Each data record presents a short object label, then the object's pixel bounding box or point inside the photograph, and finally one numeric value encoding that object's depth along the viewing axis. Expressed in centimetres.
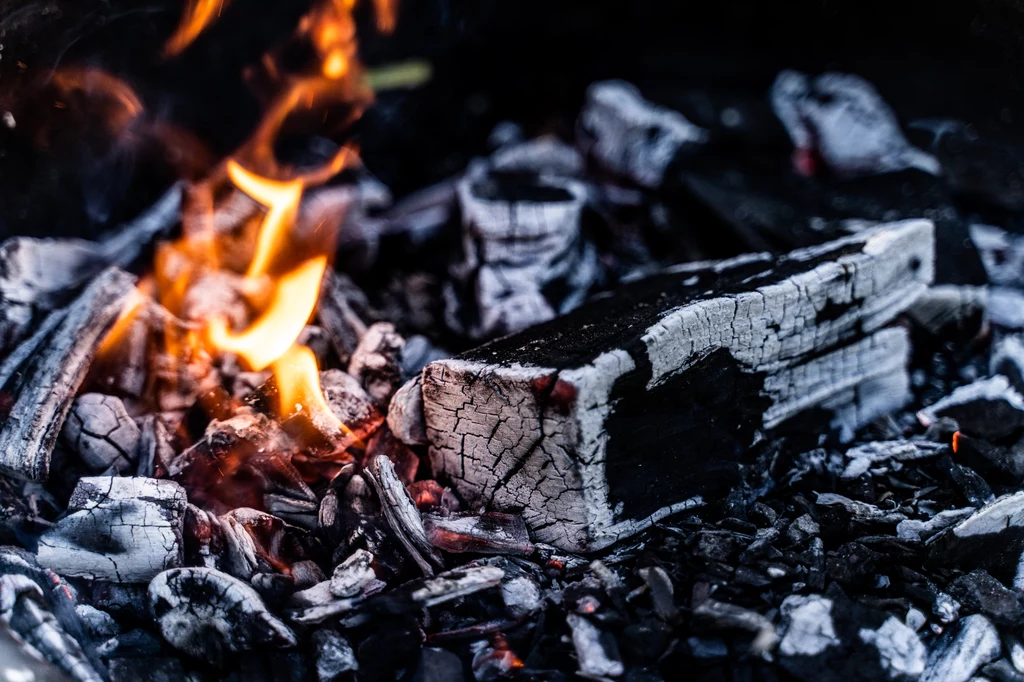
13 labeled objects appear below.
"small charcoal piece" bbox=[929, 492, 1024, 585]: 55
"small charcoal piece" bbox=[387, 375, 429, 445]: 58
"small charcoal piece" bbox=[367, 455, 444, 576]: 56
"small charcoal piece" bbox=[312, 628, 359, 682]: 54
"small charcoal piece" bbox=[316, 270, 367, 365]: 62
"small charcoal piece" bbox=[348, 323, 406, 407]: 60
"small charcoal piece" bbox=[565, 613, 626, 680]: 53
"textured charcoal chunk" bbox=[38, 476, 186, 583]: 55
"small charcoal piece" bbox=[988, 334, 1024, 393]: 61
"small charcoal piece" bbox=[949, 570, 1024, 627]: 54
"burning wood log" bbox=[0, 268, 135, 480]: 57
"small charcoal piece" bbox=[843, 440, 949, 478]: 59
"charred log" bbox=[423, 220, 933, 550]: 55
